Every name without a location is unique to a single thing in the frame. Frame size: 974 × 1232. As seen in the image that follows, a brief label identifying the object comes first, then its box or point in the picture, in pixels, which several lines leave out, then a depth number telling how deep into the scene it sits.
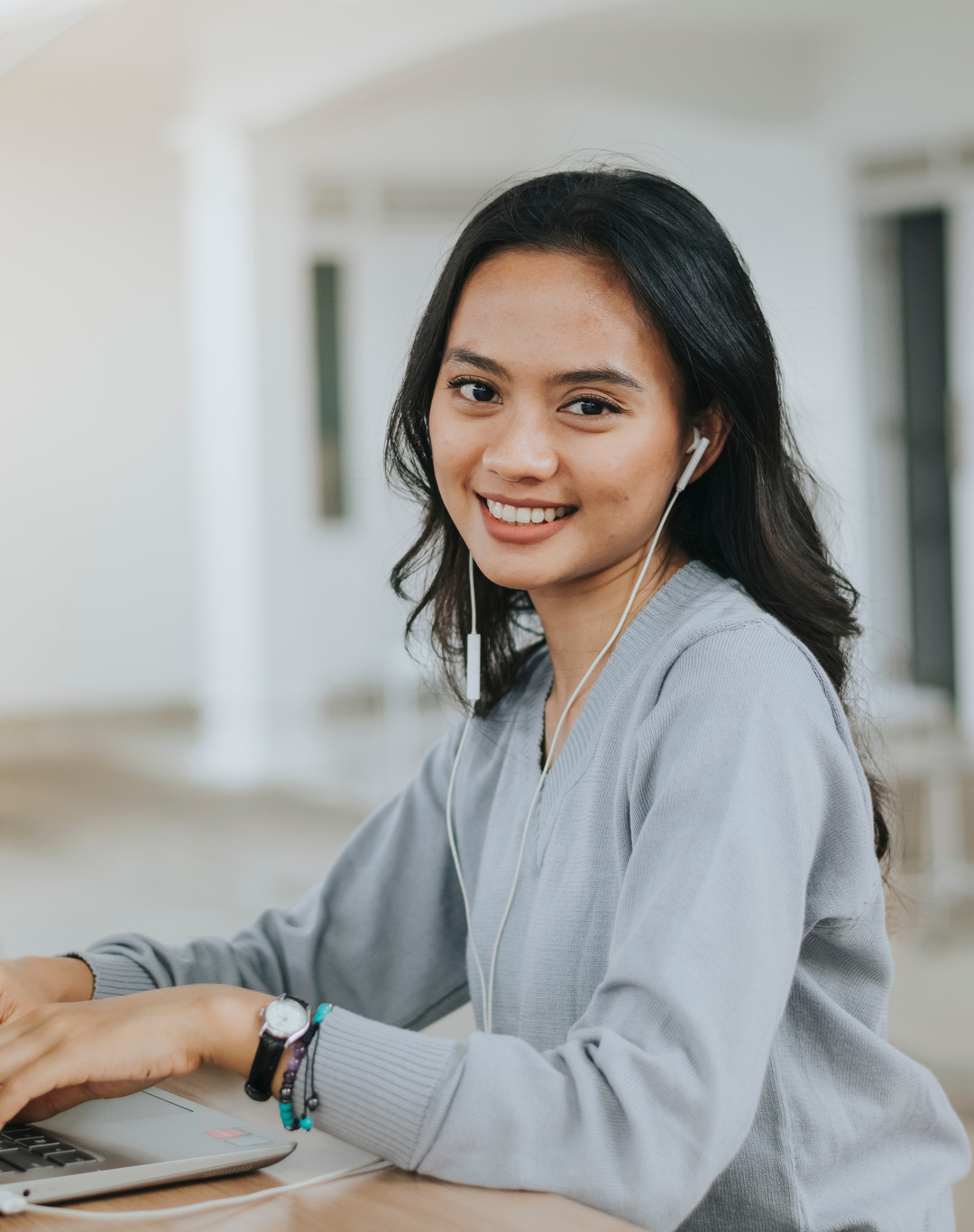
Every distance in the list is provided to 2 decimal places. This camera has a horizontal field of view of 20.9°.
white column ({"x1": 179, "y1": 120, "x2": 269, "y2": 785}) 7.09
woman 1.18
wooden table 1.15
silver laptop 1.17
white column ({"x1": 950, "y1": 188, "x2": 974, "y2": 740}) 5.95
